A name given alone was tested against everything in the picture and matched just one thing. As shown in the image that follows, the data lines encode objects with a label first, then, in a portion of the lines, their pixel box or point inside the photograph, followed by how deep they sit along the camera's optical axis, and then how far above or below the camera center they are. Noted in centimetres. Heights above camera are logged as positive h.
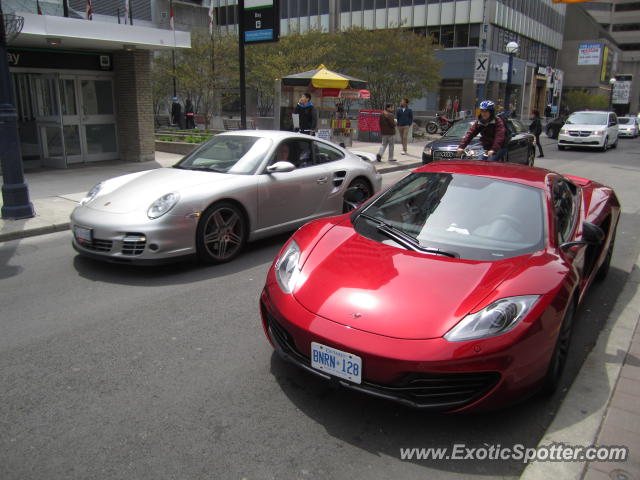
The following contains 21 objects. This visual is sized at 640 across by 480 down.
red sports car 285 -104
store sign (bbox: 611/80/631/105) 8500 +329
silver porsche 548 -99
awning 1748 +101
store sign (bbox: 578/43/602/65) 6856 +750
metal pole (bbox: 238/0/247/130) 1263 +131
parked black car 1275 -83
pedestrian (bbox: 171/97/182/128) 2636 -8
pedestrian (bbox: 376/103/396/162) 1608 -48
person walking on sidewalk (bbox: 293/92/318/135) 1437 -10
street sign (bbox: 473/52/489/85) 1983 +165
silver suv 2233 -73
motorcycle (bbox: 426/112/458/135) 2916 -69
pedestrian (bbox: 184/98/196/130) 2555 -23
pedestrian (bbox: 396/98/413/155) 1814 -27
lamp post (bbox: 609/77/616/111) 7226 +217
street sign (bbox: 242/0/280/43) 1273 +213
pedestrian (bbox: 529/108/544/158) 2053 -43
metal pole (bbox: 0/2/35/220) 769 -71
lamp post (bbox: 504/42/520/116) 2222 +258
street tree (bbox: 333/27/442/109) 2616 +242
